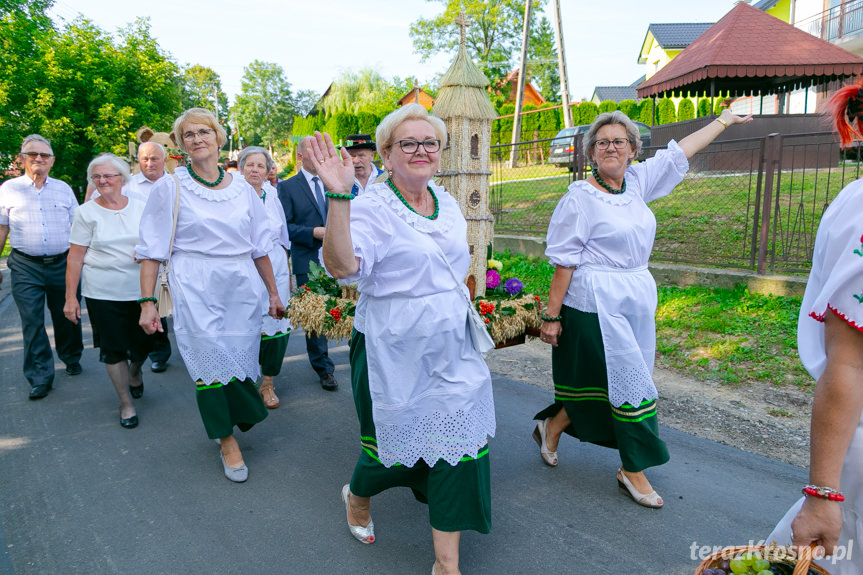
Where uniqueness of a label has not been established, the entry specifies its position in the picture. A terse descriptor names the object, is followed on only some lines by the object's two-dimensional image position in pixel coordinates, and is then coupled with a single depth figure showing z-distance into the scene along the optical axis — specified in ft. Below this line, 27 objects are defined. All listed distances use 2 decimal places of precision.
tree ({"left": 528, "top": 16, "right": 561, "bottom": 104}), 201.67
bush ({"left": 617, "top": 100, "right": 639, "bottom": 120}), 94.73
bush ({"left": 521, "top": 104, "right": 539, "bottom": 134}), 104.72
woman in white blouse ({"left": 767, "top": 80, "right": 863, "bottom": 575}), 4.82
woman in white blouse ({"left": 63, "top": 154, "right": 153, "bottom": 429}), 16.58
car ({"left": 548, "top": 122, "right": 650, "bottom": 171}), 38.36
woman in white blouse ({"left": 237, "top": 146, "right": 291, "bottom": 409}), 16.92
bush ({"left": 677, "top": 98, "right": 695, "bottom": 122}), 82.84
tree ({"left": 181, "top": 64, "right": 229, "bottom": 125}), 246.39
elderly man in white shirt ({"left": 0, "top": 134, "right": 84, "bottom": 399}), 18.94
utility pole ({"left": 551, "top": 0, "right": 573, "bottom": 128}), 75.46
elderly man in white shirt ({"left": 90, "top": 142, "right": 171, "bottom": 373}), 20.80
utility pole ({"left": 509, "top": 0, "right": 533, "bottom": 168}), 77.90
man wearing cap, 20.45
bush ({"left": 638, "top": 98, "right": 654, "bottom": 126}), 92.94
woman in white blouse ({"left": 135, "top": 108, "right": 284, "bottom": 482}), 12.62
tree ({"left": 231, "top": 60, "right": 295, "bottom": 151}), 224.94
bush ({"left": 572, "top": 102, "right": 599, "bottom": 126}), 99.19
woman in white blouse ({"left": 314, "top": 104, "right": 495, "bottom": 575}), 8.88
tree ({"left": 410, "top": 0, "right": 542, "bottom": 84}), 152.05
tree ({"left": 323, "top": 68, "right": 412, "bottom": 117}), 169.17
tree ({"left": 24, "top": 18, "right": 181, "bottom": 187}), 55.06
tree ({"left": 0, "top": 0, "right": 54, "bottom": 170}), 51.83
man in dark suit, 19.42
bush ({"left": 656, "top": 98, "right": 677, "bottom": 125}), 85.81
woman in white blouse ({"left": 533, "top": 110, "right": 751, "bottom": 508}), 11.51
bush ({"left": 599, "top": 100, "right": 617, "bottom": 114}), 90.79
